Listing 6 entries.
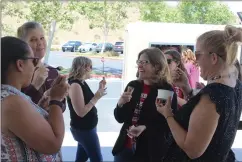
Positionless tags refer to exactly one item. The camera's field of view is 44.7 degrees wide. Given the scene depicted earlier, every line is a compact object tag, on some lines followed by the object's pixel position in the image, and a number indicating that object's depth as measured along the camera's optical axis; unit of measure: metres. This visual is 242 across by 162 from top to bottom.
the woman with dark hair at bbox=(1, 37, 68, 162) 1.07
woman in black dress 1.20
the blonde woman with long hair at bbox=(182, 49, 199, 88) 4.00
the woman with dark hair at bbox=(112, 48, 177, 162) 2.03
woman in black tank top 2.86
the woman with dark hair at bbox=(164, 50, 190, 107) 2.57
